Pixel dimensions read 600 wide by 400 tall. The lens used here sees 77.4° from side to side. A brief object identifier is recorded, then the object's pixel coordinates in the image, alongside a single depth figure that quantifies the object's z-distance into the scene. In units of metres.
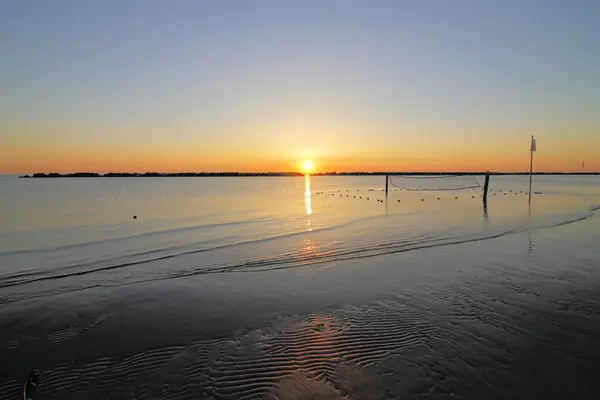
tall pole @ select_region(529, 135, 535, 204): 33.62
